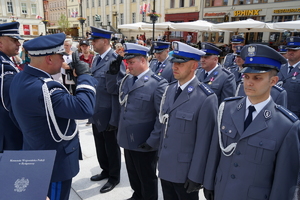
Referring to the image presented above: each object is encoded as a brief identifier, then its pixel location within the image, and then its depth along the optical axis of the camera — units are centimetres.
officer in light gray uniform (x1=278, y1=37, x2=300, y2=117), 414
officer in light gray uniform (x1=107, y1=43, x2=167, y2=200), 283
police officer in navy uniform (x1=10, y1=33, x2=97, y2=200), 191
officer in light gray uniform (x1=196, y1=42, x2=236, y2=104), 388
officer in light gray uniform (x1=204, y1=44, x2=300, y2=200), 162
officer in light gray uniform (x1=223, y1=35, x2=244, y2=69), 748
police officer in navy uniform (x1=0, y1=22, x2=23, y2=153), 261
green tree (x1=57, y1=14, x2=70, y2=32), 4868
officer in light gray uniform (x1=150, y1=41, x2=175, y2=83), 532
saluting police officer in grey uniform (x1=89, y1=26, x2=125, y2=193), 343
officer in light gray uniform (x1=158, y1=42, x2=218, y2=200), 211
